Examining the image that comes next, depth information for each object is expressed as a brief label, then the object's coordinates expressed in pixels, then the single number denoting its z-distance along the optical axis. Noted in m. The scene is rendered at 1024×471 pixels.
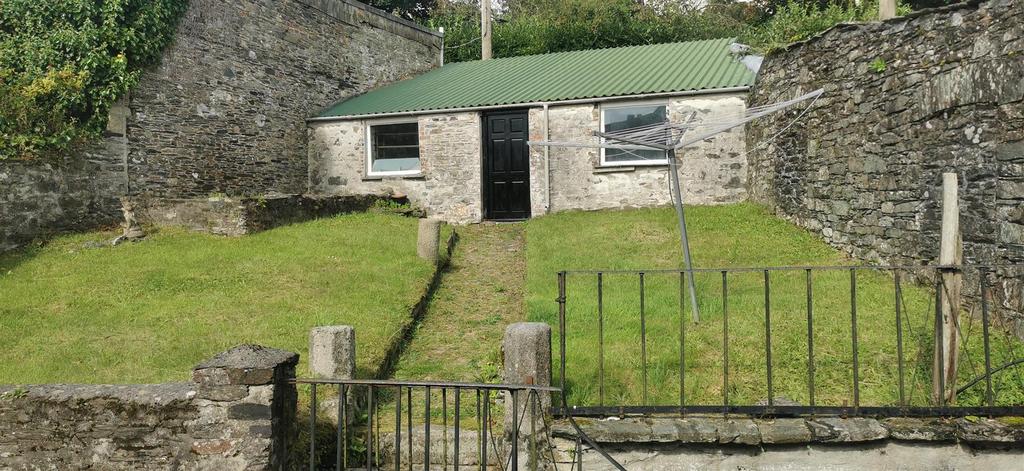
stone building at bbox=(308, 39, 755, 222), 14.83
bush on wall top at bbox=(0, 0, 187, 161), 11.60
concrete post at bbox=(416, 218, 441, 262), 10.73
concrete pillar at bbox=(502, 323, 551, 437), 4.90
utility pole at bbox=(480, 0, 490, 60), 24.50
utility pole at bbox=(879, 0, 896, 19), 10.16
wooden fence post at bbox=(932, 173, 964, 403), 5.03
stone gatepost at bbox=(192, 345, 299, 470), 4.67
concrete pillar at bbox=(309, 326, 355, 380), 5.73
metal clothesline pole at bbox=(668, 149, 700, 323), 7.10
